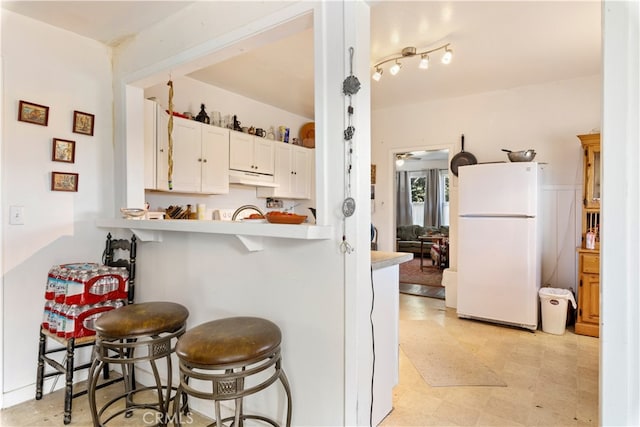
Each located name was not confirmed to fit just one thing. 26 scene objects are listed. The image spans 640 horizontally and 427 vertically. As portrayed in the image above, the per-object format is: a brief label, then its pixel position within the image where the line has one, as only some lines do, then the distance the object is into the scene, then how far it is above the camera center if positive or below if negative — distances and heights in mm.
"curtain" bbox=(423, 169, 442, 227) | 8984 +293
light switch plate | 2186 -24
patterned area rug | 5618 -1158
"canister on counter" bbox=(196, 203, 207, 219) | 3494 -3
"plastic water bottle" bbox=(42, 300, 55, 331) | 2213 -661
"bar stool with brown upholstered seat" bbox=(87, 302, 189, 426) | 1631 -589
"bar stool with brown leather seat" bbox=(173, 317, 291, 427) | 1298 -556
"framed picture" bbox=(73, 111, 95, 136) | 2453 +641
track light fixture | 2787 +1306
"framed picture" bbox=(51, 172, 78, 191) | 2359 +208
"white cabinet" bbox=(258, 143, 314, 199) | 4355 +498
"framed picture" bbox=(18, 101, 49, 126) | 2217 +645
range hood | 3719 +362
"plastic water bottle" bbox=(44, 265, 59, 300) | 2213 -469
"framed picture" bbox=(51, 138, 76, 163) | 2359 +420
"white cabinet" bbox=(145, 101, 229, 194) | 2922 +511
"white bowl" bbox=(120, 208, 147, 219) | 2316 -14
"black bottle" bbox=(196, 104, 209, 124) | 3418 +938
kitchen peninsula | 1878 -671
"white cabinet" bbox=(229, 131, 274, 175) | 3709 +651
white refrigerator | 3412 -334
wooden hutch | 3211 -367
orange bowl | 1639 -36
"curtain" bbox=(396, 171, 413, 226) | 9398 +281
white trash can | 3275 -967
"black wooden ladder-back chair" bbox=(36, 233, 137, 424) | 2013 -871
